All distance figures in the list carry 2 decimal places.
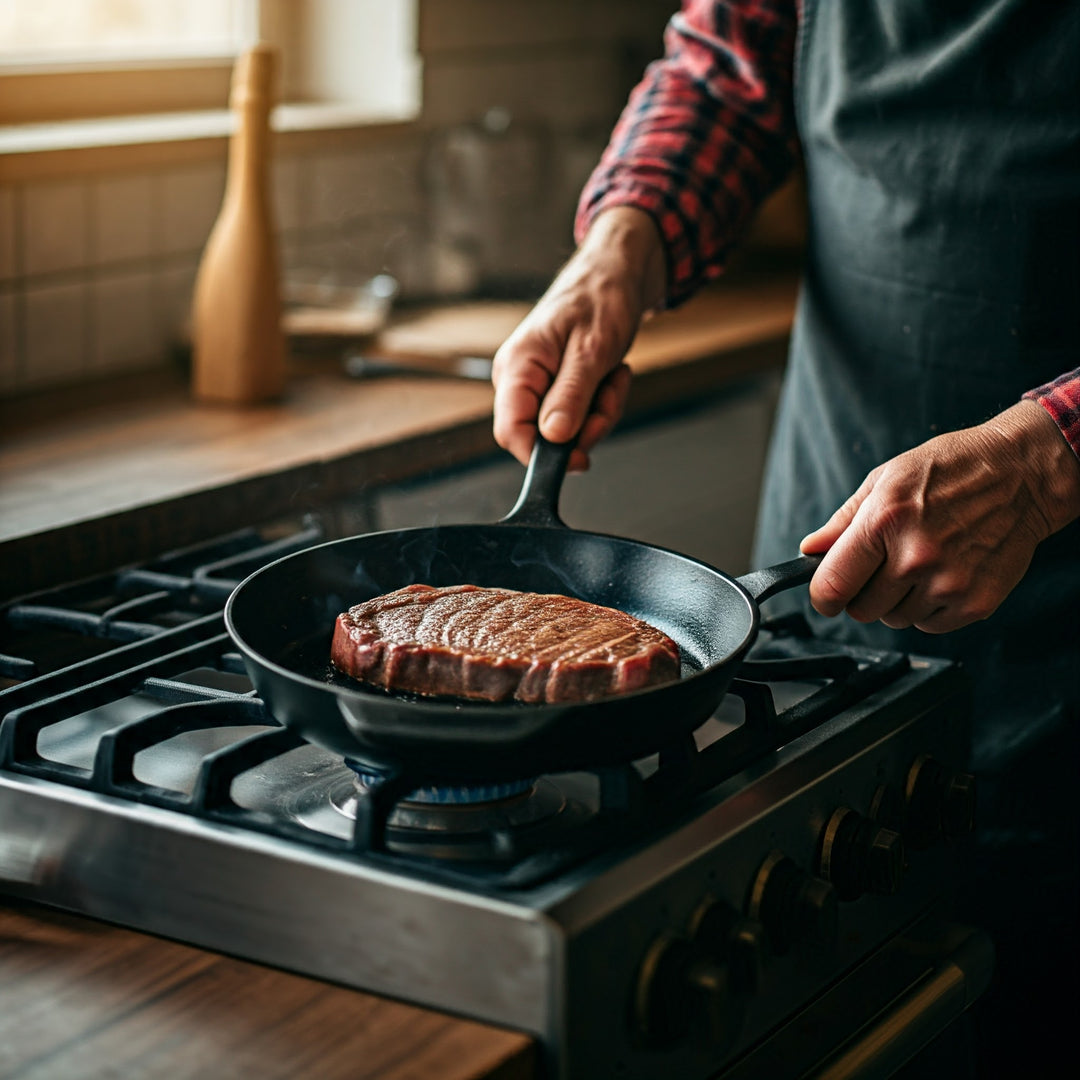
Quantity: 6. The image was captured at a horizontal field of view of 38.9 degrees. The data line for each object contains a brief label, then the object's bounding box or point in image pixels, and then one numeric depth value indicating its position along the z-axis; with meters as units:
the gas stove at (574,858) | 0.76
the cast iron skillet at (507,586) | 0.79
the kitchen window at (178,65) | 2.16
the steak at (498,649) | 0.91
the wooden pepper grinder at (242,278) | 1.93
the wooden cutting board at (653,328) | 2.18
